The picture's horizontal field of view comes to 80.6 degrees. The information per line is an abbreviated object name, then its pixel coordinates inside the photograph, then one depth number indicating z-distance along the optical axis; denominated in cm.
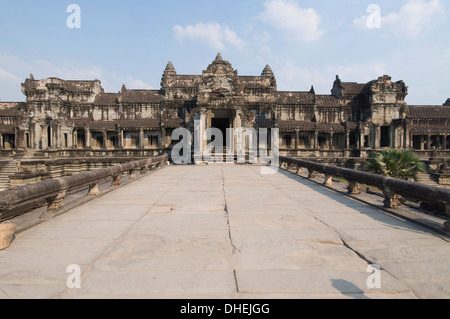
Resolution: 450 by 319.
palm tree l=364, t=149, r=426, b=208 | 1291
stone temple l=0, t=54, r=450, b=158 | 2975
